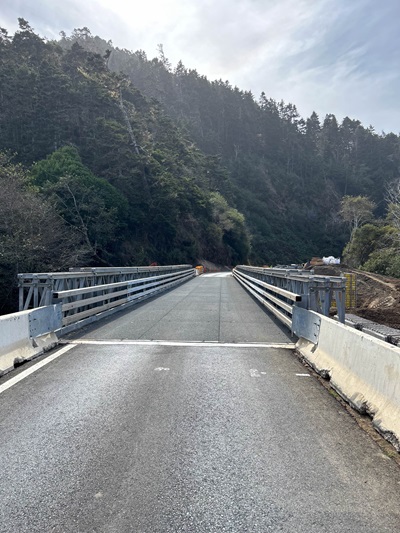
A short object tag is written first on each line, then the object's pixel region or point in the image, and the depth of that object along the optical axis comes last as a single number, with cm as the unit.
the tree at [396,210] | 3545
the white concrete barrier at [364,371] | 394
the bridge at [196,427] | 274
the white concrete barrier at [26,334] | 600
